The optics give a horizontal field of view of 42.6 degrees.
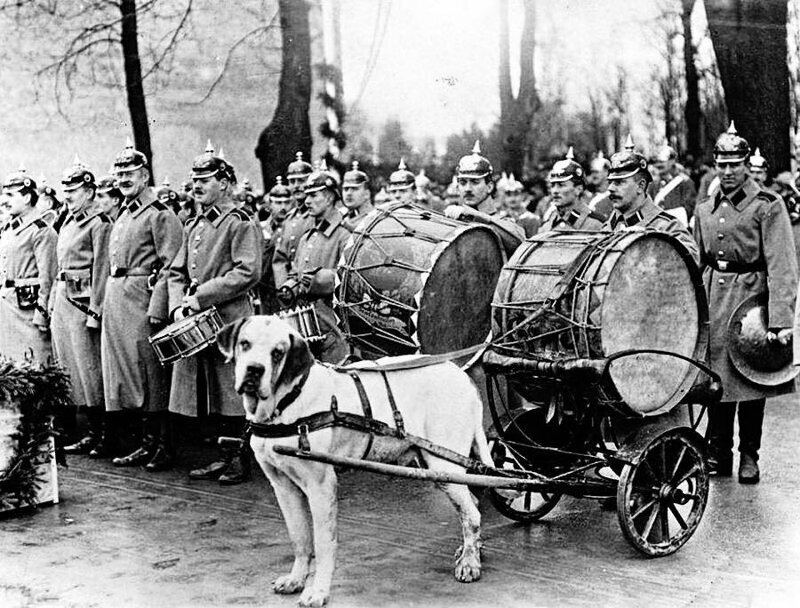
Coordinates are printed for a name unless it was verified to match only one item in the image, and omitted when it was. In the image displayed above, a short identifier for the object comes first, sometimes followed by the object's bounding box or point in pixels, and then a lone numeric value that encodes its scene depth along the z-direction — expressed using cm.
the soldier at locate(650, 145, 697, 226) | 1217
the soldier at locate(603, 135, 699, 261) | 626
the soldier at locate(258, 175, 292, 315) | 991
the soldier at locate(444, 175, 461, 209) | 1355
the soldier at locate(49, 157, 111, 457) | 825
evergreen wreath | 655
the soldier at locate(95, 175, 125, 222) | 852
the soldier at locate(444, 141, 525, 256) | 745
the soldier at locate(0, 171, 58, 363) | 893
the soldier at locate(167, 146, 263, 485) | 732
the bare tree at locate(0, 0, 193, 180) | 1264
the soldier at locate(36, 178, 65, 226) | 915
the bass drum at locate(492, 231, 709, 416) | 538
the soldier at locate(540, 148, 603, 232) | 744
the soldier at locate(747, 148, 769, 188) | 1212
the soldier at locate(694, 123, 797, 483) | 689
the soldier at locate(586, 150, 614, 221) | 1413
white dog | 457
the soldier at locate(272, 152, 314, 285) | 923
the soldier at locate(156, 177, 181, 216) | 1027
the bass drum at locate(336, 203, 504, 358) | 625
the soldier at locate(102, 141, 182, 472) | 789
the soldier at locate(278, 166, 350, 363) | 810
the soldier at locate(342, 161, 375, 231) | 1027
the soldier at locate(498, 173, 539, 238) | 1312
